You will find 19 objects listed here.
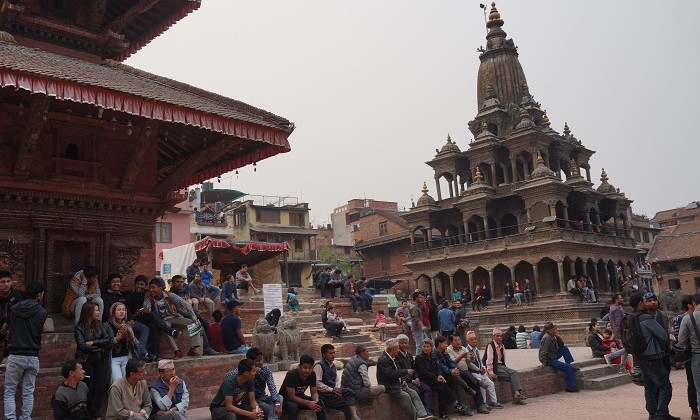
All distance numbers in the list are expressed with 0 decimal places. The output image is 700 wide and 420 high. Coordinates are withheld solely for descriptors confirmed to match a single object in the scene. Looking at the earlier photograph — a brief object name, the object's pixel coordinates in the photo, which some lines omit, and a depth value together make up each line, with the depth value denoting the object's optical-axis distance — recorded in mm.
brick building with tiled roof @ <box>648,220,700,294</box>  59250
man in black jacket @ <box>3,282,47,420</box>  6988
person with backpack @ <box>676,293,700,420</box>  8750
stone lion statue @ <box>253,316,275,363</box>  15758
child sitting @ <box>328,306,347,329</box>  19131
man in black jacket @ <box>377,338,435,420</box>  10070
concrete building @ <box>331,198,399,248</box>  70312
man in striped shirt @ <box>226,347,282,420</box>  8289
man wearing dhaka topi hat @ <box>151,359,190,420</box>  7406
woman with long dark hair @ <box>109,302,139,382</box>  7994
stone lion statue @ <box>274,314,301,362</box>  16453
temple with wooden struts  8914
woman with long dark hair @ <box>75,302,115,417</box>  7504
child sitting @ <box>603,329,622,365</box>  15820
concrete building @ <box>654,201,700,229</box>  81688
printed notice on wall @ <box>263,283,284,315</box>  17344
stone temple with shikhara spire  40062
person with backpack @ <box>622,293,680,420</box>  8695
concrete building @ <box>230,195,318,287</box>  53219
